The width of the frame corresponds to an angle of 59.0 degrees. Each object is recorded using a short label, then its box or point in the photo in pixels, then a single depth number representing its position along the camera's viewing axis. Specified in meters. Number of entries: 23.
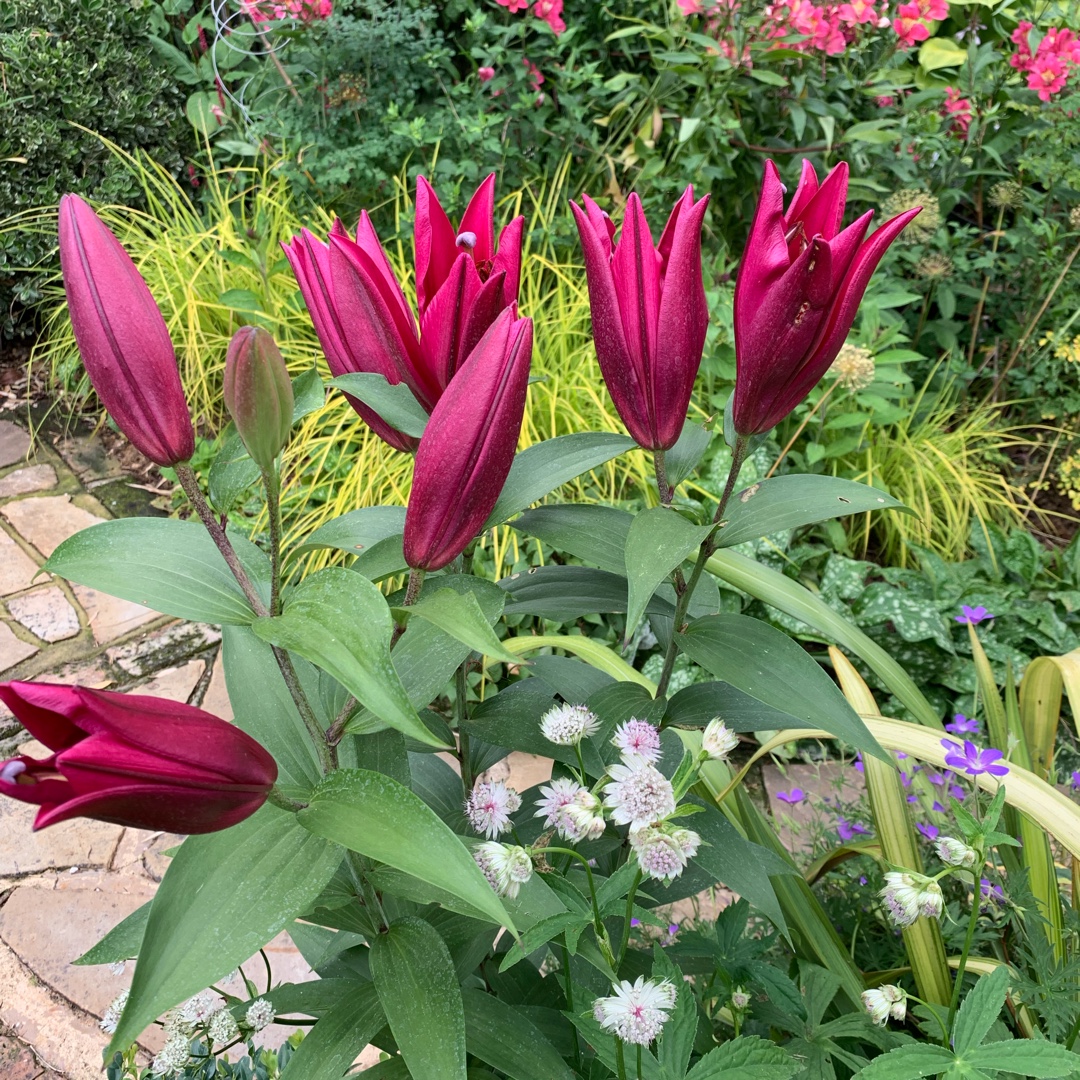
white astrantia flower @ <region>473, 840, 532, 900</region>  0.59
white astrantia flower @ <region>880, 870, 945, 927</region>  0.65
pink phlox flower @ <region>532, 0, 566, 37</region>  2.71
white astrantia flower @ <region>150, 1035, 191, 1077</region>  0.77
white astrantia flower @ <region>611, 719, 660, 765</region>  0.62
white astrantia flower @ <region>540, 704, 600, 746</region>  0.67
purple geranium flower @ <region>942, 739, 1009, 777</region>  0.93
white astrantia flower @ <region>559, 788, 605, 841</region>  0.60
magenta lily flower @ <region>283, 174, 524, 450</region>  0.63
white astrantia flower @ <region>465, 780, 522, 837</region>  0.68
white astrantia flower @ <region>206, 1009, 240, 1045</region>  0.76
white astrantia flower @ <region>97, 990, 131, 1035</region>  0.76
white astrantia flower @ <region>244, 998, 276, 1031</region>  0.75
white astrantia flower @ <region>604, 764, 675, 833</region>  0.58
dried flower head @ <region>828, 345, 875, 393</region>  2.16
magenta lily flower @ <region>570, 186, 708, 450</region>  0.63
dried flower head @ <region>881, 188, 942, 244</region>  2.40
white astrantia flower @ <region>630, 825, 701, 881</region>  0.58
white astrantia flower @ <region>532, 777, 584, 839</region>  0.64
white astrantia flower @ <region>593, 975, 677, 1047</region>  0.58
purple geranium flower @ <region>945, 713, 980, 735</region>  1.39
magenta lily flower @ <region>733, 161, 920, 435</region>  0.60
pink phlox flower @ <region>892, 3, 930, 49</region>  2.57
